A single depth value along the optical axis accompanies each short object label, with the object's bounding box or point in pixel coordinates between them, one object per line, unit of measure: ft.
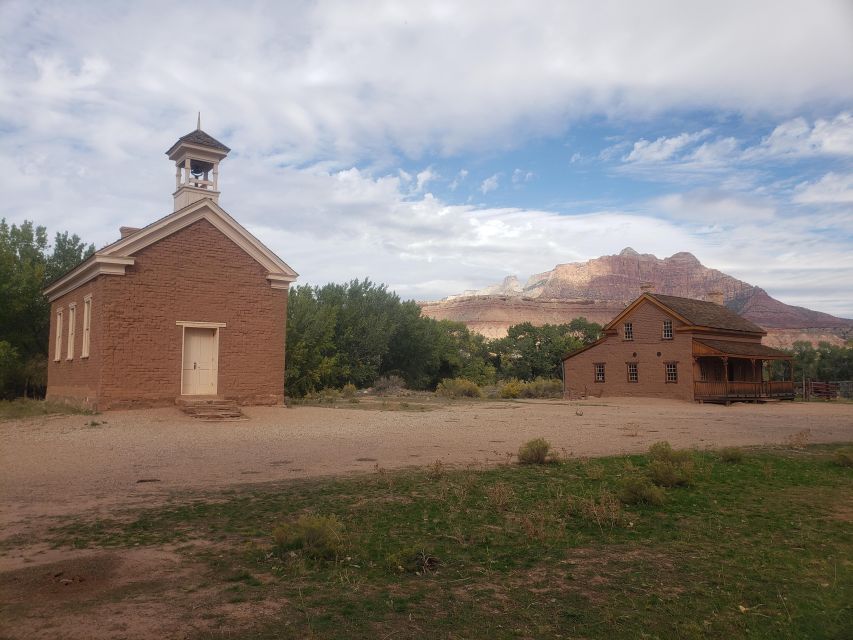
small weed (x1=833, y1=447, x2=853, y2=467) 37.27
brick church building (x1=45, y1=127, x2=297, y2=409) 63.31
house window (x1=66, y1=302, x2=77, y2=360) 74.51
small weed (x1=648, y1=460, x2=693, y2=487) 30.49
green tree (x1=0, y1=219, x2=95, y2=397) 95.40
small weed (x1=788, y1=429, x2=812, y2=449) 46.55
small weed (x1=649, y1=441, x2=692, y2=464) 34.14
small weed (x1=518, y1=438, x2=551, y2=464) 36.77
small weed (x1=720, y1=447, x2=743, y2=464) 37.78
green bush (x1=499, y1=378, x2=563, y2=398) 142.87
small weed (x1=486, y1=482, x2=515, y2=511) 25.81
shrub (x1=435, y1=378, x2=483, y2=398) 129.29
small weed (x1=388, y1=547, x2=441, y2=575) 18.13
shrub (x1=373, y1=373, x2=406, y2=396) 133.90
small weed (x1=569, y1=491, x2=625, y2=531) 23.45
